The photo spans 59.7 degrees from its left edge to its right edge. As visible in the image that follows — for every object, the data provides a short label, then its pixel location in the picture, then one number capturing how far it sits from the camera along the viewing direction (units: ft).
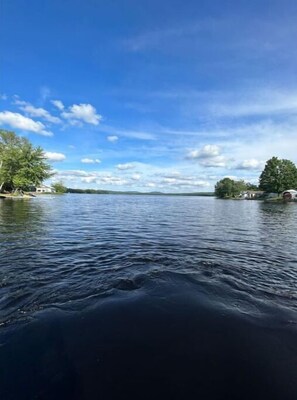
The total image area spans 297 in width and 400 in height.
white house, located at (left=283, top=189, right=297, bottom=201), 330.75
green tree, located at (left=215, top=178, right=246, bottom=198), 517.96
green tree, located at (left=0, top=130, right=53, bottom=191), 246.06
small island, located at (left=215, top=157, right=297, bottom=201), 354.49
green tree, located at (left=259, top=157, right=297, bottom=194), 363.15
